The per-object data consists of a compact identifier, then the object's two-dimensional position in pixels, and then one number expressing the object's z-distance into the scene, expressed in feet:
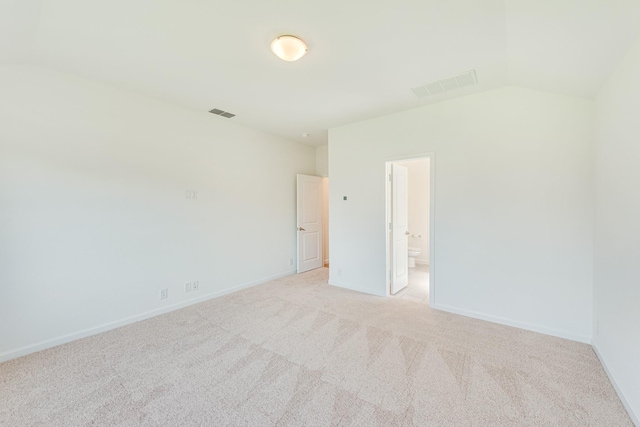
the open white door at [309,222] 17.17
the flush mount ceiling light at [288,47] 6.48
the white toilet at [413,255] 18.26
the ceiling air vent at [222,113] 11.96
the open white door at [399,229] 13.08
